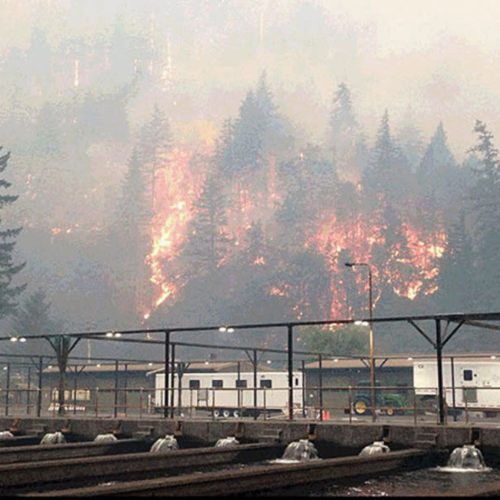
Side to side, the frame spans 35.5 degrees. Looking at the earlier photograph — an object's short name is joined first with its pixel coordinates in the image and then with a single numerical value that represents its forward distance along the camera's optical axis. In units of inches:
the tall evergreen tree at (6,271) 5497.0
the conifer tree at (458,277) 6018.7
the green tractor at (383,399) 2255.2
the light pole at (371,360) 1599.4
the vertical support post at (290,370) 1348.4
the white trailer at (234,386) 2230.6
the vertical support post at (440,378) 1174.3
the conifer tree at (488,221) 5782.5
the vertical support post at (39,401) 1659.7
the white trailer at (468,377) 1984.5
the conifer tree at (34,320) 5831.7
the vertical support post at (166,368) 1486.2
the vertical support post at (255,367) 1800.9
